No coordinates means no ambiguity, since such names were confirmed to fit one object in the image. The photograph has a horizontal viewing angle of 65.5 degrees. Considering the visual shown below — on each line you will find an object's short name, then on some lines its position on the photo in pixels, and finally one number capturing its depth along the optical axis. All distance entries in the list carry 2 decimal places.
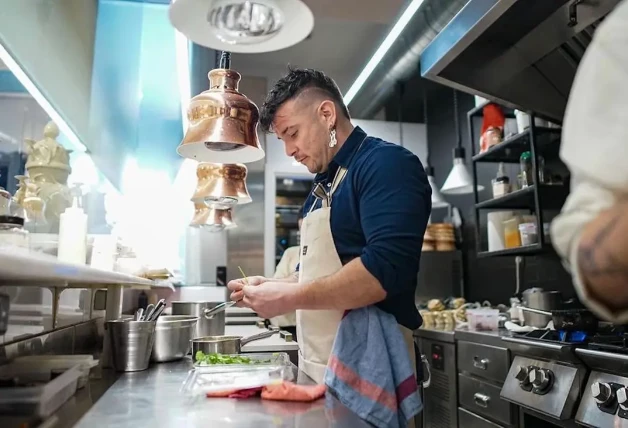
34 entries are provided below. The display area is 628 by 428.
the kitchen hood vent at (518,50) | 1.81
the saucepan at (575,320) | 2.12
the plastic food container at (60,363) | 1.09
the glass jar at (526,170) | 2.90
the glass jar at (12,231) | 0.98
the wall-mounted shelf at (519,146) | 2.82
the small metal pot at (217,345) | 1.52
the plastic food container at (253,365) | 1.24
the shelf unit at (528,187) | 2.70
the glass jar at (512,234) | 2.99
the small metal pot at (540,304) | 2.51
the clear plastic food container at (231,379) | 1.08
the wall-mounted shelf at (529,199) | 2.76
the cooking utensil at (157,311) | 1.70
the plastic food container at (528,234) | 2.77
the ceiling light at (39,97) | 1.44
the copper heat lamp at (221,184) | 2.28
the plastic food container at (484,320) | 2.74
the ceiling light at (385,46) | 2.13
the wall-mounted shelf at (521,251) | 2.70
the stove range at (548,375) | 1.77
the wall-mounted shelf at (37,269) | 0.59
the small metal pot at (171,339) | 1.63
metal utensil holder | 1.47
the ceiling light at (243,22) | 1.11
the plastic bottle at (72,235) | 1.37
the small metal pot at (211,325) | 2.08
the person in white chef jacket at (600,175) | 0.57
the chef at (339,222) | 1.19
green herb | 1.32
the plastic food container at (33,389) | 0.89
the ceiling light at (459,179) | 3.48
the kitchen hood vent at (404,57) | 2.87
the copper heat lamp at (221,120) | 1.51
